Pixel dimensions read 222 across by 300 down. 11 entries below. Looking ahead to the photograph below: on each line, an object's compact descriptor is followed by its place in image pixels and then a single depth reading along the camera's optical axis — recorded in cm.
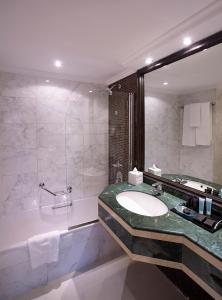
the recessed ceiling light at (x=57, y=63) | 208
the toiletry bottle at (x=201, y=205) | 140
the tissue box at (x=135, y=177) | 207
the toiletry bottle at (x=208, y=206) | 139
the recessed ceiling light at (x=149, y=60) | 187
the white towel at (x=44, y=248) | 174
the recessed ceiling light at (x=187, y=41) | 146
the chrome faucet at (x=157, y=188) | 179
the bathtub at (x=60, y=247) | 167
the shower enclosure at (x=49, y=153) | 236
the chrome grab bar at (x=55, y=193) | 262
